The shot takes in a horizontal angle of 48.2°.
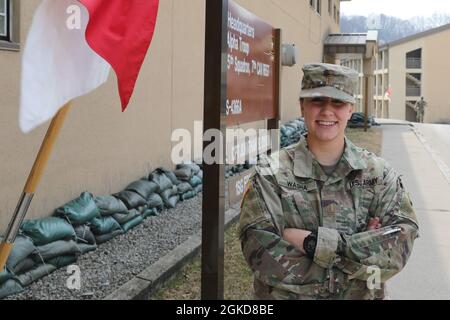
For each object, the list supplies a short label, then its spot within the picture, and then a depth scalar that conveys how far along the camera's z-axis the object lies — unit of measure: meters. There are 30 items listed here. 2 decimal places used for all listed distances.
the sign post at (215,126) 2.78
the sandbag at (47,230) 4.13
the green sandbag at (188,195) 6.71
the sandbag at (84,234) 4.58
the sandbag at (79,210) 4.70
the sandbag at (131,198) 5.58
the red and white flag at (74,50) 2.37
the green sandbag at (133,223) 5.27
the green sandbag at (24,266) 3.73
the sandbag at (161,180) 6.35
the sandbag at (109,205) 5.13
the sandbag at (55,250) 3.98
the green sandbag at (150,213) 5.73
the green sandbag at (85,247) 4.49
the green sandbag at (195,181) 7.09
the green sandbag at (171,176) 6.70
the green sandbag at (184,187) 6.73
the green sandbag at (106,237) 4.82
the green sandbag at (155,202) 5.92
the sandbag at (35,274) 3.76
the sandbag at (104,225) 4.78
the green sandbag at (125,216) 5.22
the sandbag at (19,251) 3.70
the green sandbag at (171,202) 6.27
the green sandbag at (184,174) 7.00
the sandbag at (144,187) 5.89
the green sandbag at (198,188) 7.17
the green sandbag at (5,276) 3.55
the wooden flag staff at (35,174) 2.38
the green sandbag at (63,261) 4.13
